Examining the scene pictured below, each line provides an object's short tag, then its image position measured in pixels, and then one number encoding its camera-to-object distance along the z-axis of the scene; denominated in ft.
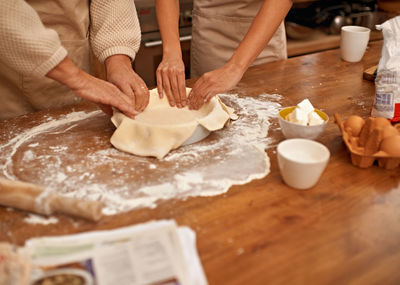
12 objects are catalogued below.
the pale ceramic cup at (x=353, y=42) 5.51
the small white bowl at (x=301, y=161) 2.65
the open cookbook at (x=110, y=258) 1.97
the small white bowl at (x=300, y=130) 3.22
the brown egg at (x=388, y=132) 2.91
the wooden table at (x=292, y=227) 2.09
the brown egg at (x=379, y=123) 3.03
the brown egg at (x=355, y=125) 3.19
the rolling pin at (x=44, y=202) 2.46
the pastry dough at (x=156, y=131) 3.31
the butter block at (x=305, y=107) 3.30
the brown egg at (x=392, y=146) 2.85
